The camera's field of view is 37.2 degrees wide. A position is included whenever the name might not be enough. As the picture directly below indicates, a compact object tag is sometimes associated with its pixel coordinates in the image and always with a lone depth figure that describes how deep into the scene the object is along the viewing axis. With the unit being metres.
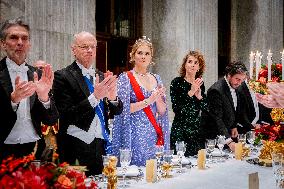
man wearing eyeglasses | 2.65
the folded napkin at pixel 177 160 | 2.66
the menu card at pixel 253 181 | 1.93
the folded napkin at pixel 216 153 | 3.07
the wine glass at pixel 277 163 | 2.31
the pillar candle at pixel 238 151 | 3.07
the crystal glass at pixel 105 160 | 2.17
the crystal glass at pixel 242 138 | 3.20
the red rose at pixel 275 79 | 2.75
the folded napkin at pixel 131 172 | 2.33
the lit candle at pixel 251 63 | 2.75
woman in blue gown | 3.25
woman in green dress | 3.83
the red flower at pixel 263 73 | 2.88
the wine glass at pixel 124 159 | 2.24
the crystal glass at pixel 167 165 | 2.43
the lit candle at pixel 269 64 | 2.58
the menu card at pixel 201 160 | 2.69
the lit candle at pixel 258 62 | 2.79
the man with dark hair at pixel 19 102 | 2.36
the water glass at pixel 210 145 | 2.96
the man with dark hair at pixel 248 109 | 4.08
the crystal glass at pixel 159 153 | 2.52
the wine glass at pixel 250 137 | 3.34
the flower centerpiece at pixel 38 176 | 1.19
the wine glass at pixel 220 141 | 3.05
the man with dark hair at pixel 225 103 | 3.85
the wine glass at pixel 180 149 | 2.67
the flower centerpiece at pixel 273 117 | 2.69
